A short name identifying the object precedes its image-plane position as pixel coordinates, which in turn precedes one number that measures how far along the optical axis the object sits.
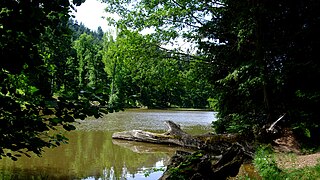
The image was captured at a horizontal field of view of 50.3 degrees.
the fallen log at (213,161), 6.71
